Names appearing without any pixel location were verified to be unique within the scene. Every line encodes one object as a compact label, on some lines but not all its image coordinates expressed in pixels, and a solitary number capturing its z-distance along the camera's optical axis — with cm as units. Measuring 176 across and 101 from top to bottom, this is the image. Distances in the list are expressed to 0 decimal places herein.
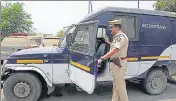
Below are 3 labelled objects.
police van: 590
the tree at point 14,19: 2845
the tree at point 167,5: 1260
